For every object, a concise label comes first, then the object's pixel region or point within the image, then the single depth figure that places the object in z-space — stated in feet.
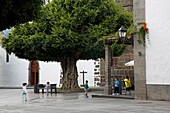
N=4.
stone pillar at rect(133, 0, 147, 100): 59.47
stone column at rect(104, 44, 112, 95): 71.97
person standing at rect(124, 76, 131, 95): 72.09
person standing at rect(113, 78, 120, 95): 70.85
